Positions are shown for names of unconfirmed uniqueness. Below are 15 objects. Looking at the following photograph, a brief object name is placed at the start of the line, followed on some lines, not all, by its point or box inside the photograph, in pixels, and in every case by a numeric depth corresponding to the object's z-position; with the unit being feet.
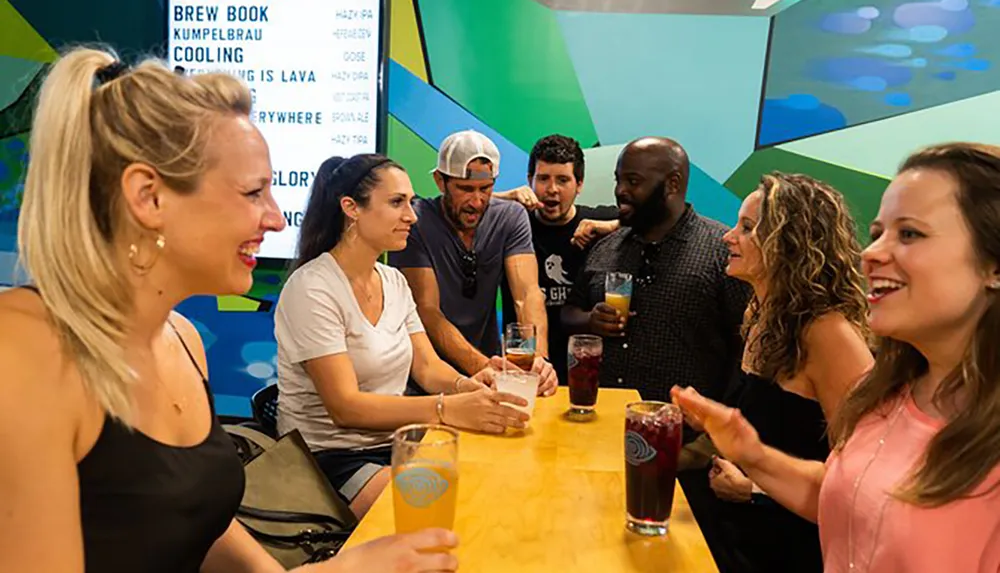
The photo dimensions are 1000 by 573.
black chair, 8.28
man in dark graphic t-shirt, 11.42
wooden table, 4.24
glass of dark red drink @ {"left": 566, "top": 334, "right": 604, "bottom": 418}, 6.70
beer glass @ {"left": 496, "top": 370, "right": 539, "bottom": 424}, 6.45
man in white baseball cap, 10.62
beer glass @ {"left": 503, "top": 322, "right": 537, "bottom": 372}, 6.88
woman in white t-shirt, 7.20
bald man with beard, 9.55
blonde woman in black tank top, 3.10
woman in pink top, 3.83
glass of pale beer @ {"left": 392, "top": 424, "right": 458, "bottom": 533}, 3.99
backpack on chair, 5.92
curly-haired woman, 6.42
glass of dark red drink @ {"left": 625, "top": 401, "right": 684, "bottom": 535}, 4.59
